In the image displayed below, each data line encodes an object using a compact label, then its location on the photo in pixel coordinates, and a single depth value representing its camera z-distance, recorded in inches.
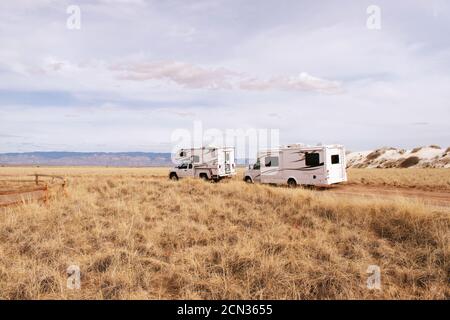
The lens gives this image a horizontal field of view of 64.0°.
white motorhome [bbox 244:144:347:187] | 828.6
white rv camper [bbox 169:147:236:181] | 1081.4
